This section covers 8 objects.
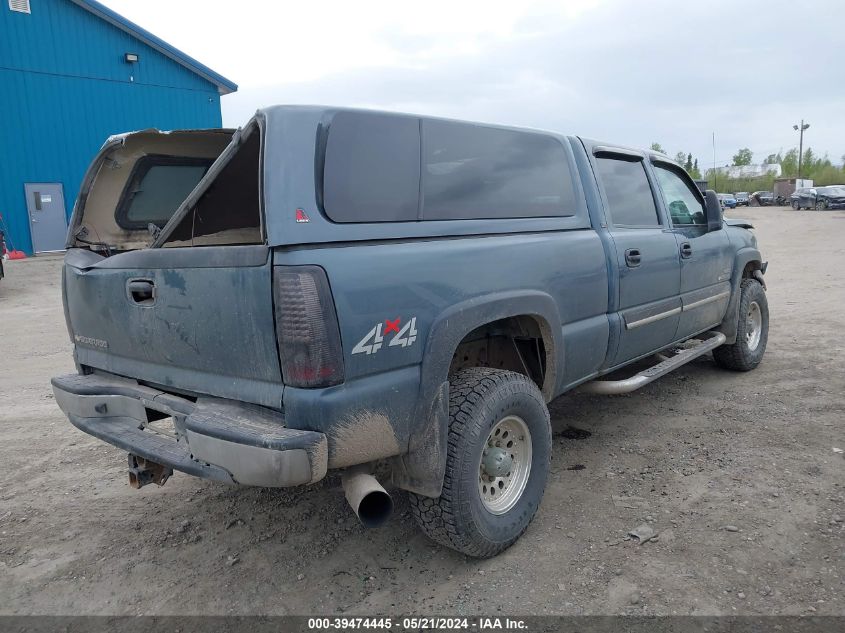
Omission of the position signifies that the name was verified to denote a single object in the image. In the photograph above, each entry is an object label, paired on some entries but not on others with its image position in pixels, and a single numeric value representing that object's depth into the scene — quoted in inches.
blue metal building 675.4
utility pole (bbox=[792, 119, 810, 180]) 2891.2
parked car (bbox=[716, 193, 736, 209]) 1828.6
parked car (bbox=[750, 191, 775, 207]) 2207.2
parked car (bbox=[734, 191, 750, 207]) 2216.0
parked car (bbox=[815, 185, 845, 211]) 1520.7
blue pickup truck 91.7
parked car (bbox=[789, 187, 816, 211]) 1612.9
